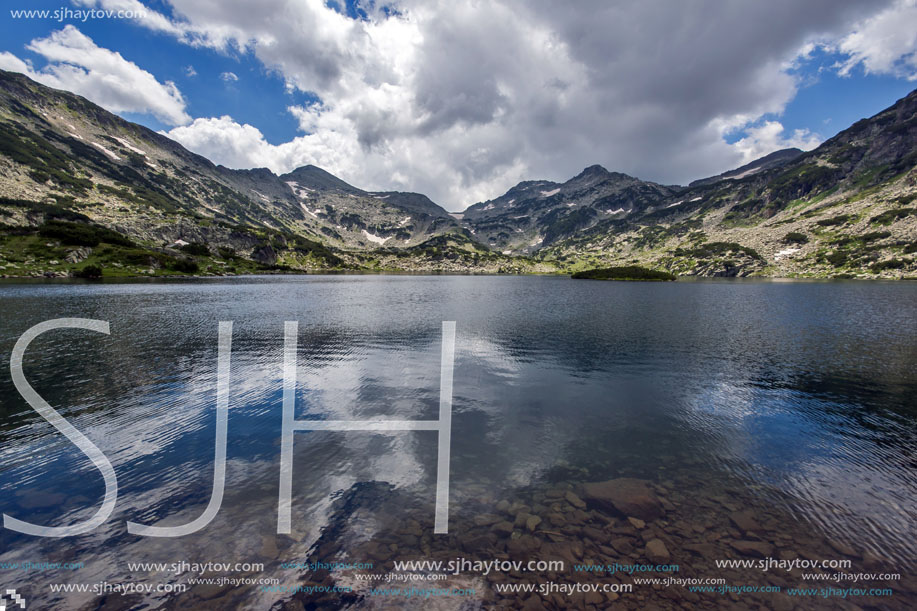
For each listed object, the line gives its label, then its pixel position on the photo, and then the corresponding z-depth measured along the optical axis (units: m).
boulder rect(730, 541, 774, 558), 12.41
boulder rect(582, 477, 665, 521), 14.69
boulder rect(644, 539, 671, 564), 12.26
